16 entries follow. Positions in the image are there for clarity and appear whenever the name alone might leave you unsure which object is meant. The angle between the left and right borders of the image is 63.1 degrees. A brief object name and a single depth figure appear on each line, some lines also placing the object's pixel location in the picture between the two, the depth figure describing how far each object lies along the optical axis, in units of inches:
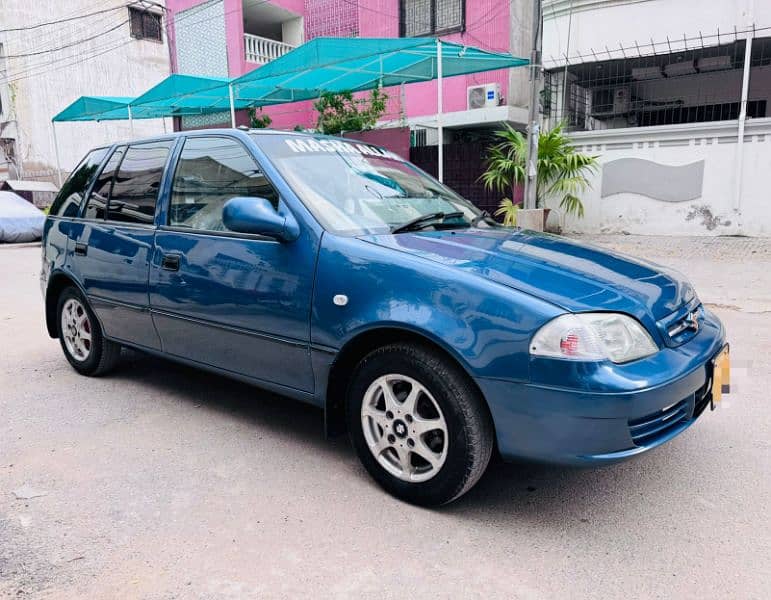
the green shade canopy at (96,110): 602.5
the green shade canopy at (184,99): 500.1
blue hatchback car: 92.4
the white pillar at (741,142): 378.0
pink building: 531.8
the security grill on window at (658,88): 443.5
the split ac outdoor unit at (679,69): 457.5
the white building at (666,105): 386.6
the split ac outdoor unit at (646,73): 453.4
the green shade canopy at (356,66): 370.0
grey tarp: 581.0
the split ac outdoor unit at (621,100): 471.2
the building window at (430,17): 559.2
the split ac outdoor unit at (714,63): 447.8
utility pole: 335.6
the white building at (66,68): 894.4
